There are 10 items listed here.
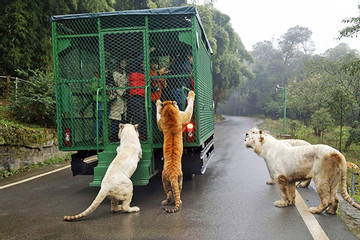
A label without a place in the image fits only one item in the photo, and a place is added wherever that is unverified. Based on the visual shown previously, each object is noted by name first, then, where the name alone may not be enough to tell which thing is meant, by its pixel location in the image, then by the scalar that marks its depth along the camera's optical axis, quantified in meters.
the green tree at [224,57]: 35.84
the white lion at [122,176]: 4.42
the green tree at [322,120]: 21.50
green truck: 5.60
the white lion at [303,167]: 4.32
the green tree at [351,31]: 14.05
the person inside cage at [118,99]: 5.91
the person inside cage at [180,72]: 5.89
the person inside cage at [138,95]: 5.84
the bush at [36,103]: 10.48
